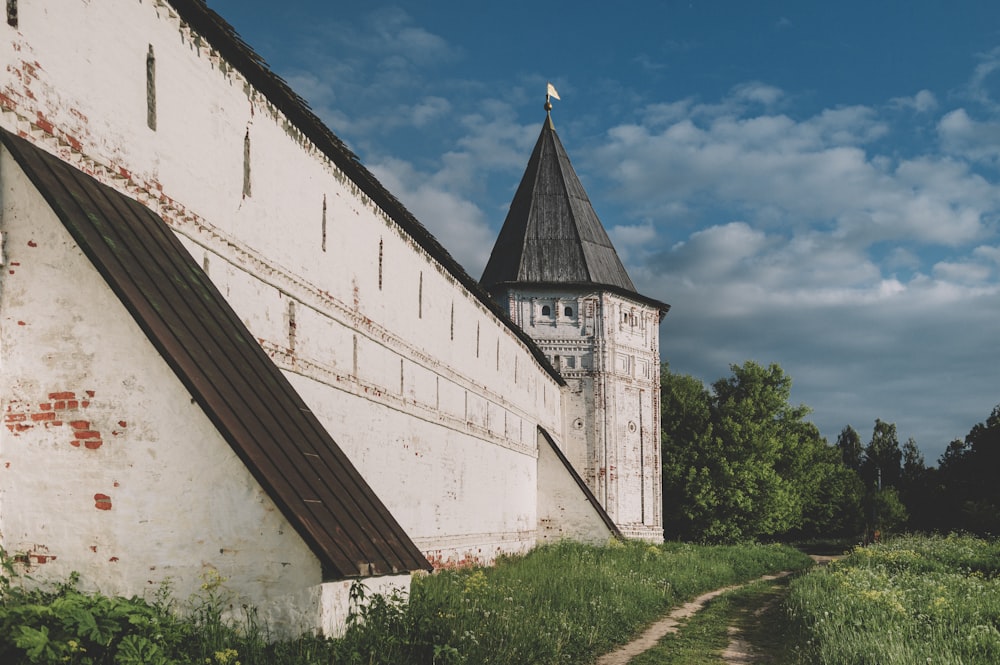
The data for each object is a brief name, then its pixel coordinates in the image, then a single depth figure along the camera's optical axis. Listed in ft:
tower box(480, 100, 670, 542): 94.43
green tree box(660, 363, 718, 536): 118.11
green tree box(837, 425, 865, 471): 235.34
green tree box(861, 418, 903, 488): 225.15
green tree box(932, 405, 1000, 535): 141.49
